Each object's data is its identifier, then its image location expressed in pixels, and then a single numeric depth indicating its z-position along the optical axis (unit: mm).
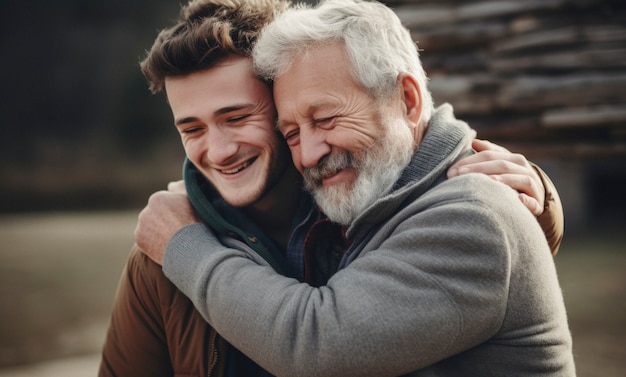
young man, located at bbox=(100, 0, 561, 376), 2291
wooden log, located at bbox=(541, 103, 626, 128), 4695
